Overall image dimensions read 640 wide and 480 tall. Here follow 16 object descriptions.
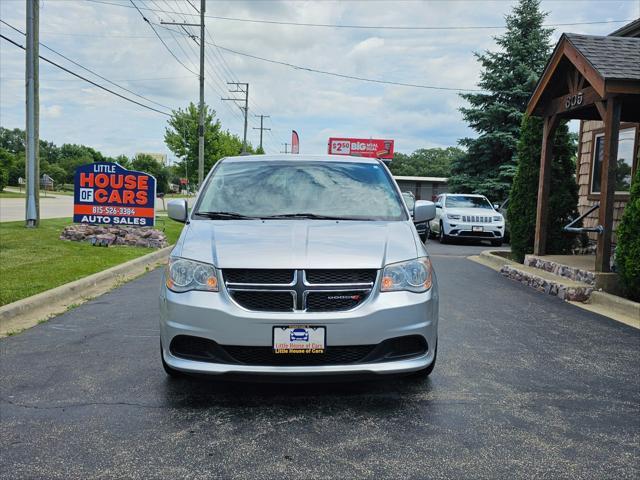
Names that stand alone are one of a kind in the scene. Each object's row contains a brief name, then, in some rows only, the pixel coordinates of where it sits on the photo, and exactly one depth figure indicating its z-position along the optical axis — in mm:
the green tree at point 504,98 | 23469
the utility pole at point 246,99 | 53531
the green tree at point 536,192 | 11328
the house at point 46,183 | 72250
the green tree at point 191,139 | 43844
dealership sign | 13070
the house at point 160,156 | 148875
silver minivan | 3420
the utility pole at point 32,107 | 15789
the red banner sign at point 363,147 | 48812
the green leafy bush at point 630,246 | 7207
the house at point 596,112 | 8383
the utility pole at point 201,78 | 29016
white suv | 16812
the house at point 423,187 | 44969
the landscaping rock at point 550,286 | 7988
